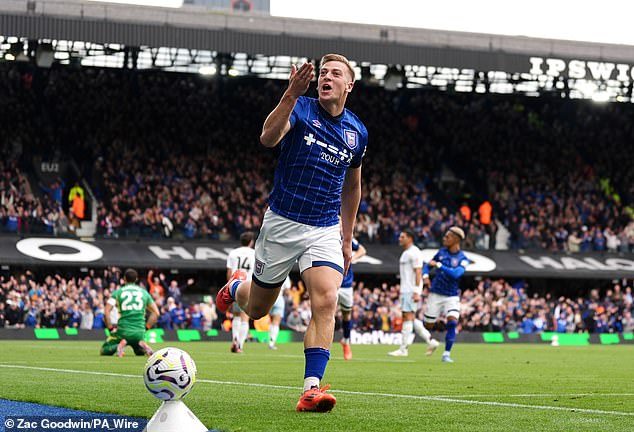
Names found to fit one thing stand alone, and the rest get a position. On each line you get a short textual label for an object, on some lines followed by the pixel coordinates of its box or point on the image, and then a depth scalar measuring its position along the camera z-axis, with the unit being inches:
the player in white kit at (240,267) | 837.4
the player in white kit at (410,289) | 852.0
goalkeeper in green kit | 762.2
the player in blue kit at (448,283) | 759.1
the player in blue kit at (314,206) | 342.3
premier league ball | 242.1
